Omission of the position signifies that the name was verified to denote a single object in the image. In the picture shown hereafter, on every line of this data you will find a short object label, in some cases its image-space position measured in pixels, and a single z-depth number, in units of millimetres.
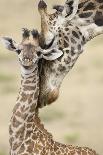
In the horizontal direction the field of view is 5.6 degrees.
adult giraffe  12664
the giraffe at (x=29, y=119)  12312
